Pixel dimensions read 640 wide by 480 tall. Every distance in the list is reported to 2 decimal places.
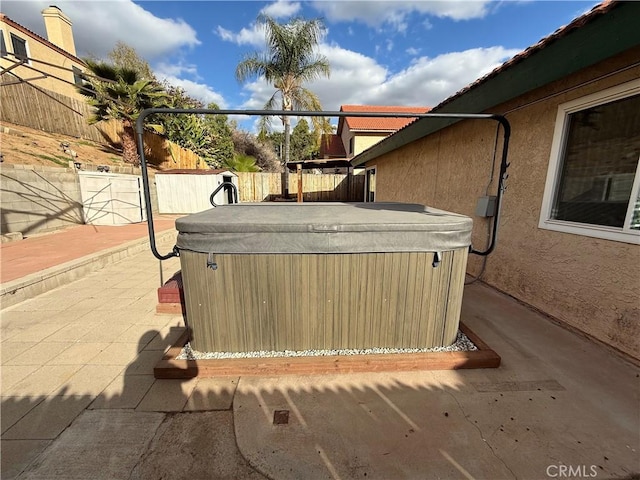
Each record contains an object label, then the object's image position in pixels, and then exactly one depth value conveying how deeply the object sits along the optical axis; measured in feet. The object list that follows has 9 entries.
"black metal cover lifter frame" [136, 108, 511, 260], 6.55
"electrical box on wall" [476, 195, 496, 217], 11.13
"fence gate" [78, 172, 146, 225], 23.76
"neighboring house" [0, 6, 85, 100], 39.86
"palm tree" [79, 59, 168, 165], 29.01
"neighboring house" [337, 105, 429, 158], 51.98
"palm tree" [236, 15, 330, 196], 40.75
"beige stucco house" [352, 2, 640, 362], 6.65
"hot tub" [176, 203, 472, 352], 5.90
